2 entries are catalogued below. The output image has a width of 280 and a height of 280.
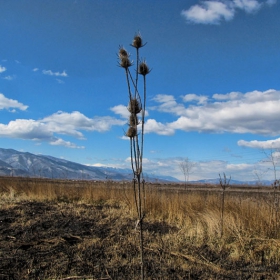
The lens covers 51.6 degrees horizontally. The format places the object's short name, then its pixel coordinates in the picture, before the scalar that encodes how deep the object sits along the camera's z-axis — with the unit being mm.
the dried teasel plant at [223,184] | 5301
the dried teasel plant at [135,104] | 2271
